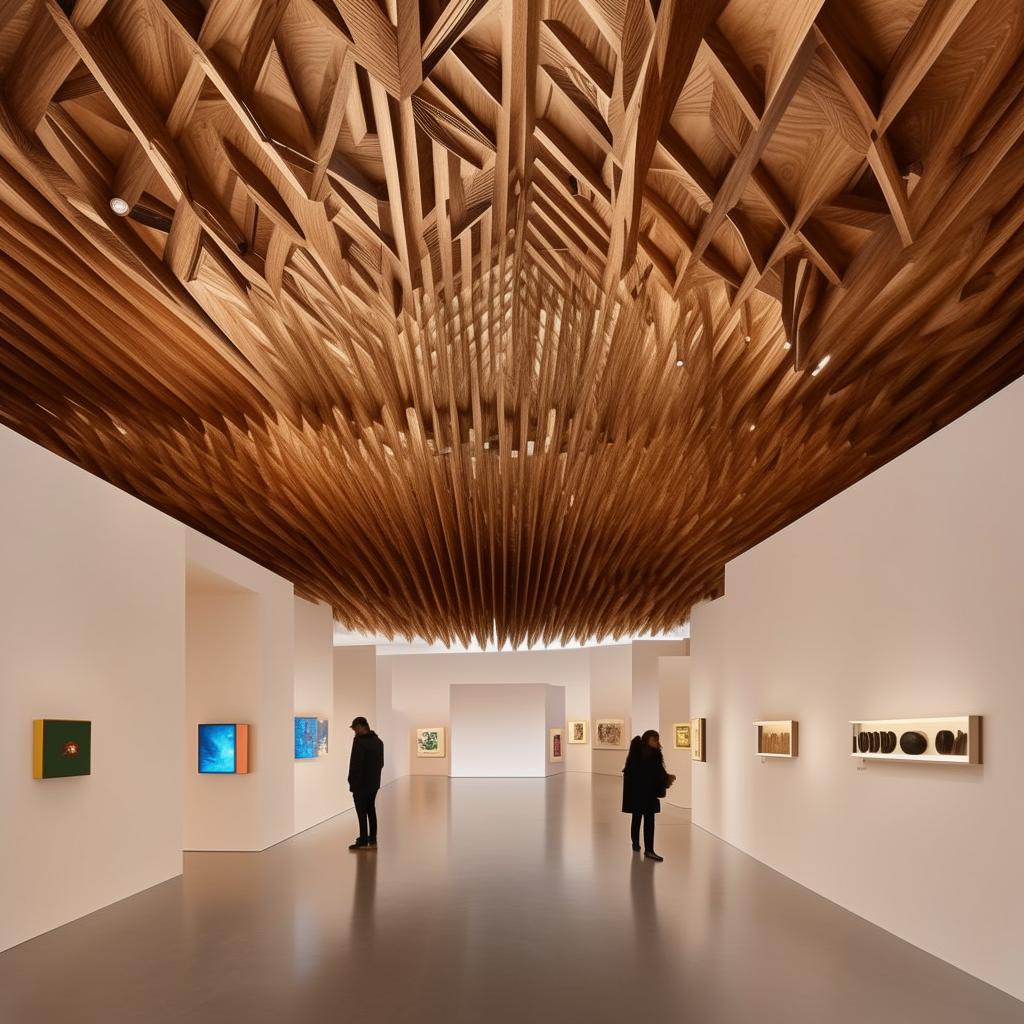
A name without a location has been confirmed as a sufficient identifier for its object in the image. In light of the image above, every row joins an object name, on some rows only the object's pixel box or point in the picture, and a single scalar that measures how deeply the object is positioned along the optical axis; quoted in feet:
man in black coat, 31.60
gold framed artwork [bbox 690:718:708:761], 37.37
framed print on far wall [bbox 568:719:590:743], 78.32
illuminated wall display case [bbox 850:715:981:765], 16.49
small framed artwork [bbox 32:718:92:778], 19.21
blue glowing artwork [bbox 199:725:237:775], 30.76
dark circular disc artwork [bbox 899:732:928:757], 17.97
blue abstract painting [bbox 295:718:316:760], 37.93
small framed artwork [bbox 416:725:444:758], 73.51
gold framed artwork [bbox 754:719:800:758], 26.08
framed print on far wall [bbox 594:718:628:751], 69.46
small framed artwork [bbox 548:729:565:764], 71.52
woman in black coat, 30.37
